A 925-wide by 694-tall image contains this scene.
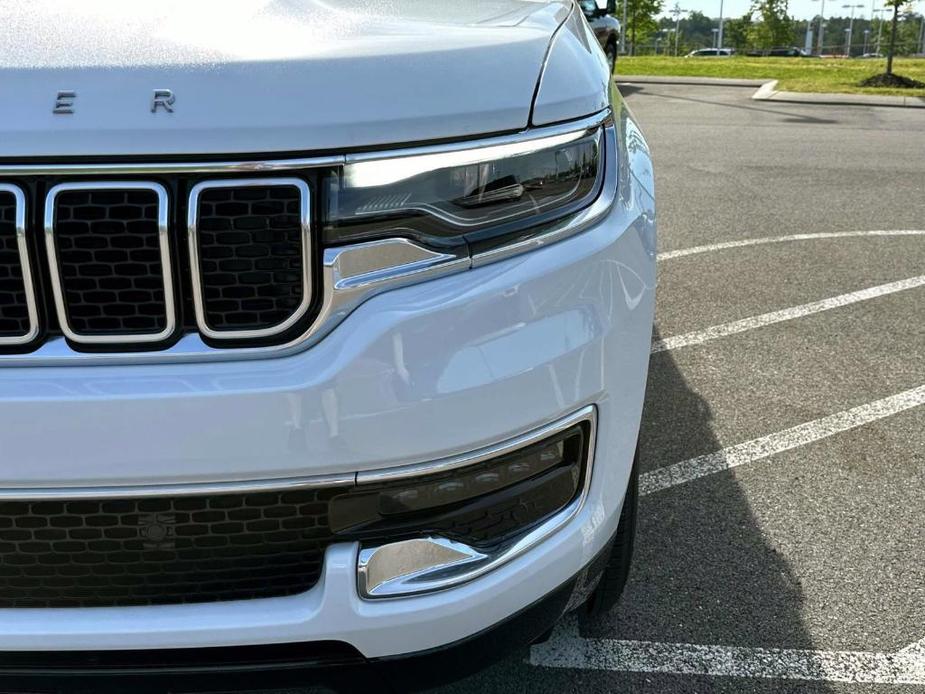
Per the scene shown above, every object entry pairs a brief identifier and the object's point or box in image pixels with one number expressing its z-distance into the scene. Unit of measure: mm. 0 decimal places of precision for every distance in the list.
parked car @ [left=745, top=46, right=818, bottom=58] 71131
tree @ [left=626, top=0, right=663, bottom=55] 53544
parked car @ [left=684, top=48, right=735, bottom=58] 73438
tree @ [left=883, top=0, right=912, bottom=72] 18102
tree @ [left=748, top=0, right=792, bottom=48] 71500
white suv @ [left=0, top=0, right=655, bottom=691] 1376
